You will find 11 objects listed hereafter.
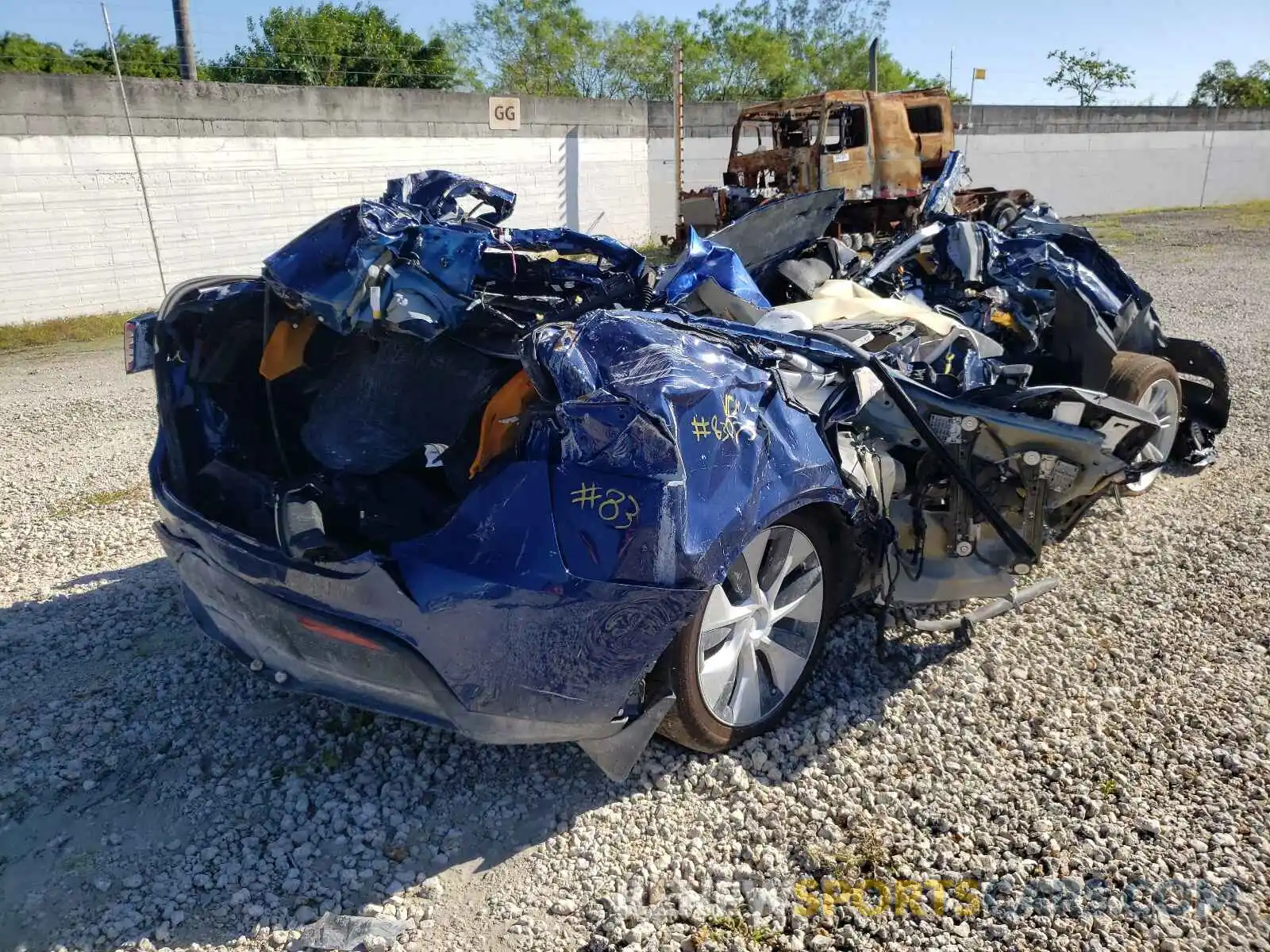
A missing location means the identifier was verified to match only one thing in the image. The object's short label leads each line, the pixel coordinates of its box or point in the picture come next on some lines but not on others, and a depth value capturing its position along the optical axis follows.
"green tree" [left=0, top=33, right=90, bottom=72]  17.47
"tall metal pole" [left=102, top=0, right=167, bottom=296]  11.12
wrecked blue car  2.39
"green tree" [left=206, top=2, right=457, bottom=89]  14.90
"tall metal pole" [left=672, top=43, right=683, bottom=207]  15.39
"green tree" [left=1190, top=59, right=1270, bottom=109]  41.78
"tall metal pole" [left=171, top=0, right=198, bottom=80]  12.41
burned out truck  13.95
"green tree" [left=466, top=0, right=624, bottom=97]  31.09
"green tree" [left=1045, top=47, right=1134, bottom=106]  43.12
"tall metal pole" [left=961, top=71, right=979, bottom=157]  23.23
